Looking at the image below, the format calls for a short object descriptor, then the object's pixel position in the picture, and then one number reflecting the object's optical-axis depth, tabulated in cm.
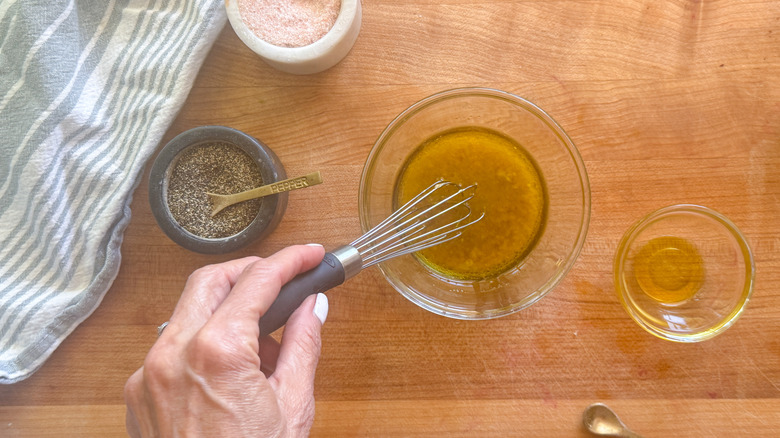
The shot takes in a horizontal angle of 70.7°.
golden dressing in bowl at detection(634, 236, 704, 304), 95
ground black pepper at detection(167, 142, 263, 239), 90
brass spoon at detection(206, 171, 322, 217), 87
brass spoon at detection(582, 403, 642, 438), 93
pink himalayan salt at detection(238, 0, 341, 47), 88
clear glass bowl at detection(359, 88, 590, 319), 88
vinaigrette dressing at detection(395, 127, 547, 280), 92
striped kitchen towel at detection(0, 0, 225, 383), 89
